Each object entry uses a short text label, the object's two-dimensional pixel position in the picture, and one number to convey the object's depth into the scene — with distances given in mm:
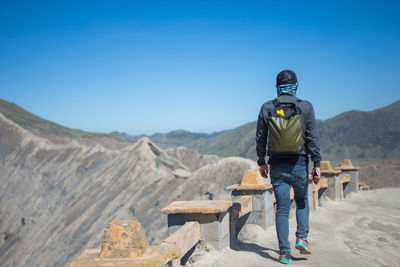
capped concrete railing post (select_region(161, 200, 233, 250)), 4356
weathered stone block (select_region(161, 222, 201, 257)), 3557
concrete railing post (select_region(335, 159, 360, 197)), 12039
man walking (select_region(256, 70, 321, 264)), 3648
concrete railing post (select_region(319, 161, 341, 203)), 10016
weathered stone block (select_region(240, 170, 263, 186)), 6014
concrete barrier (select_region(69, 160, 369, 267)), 2600
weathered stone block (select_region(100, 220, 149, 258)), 2596
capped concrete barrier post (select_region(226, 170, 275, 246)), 5868
